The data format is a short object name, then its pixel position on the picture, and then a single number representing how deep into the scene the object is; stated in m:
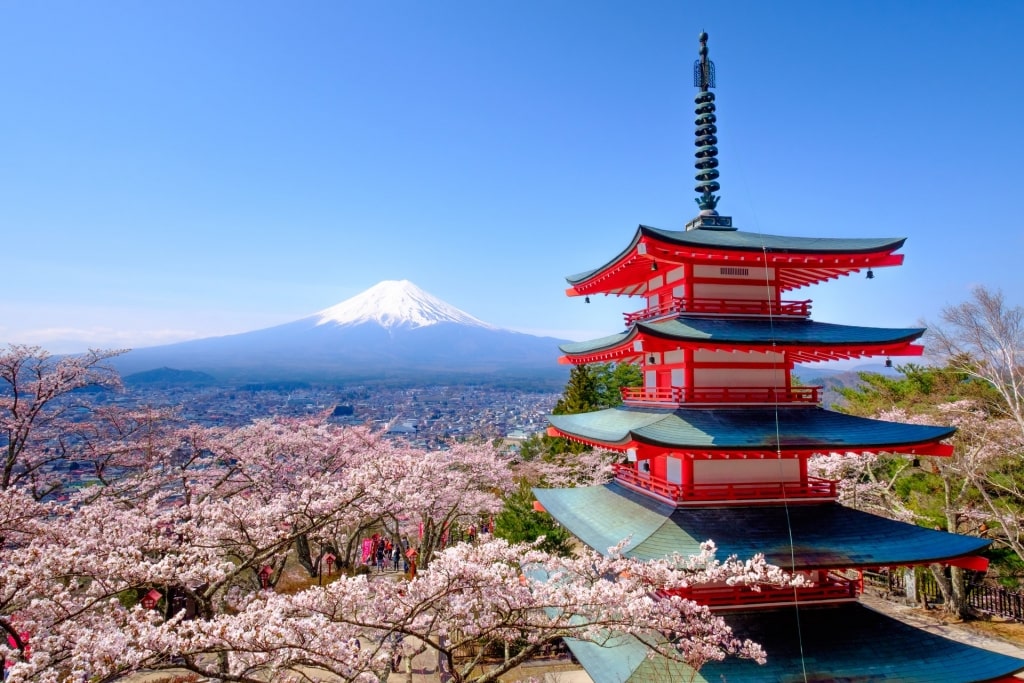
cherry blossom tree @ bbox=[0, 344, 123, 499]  11.40
